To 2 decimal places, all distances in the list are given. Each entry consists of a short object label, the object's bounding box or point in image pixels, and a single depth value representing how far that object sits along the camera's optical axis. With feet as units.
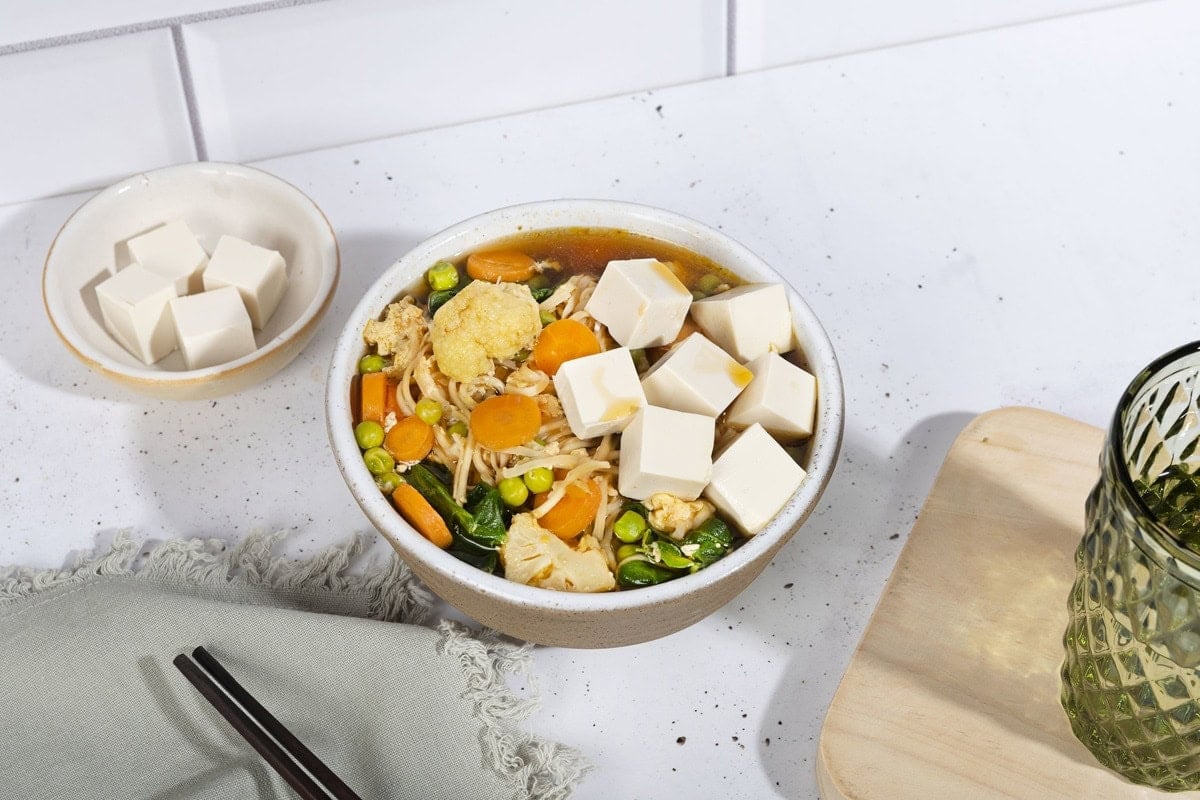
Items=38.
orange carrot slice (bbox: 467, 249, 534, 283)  2.77
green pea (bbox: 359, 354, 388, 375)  2.68
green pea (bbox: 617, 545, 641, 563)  2.58
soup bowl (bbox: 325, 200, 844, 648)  2.49
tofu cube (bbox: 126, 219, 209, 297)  2.95
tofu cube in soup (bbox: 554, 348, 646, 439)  2.60
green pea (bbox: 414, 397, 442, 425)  2.66
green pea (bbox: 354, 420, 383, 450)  2.62
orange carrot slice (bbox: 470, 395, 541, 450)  2.64
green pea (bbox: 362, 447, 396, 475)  2.62
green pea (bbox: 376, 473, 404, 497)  2.62
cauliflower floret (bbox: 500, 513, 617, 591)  2.55
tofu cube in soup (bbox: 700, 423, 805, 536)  2.55
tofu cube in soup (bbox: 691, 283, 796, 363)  2.66
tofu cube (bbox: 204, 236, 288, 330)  2.92
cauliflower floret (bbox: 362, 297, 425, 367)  2.69
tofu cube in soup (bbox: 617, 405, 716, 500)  2.55
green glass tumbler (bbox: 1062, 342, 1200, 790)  2.35
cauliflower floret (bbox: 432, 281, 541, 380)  2.66
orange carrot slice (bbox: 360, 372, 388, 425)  2.66
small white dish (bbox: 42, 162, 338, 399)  2.84
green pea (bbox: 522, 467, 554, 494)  2.61
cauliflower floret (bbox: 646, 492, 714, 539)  2.58
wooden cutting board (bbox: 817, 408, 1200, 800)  2.54
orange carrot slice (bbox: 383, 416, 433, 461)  2.64
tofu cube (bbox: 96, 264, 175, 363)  2.87
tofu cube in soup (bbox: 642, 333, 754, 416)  2.62
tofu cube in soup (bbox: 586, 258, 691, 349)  2.66
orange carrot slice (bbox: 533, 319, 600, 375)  2.69
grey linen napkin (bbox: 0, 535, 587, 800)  2.58
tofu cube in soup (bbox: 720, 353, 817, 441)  2.61
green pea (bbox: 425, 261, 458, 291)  2.74
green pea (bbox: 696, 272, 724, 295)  2.76
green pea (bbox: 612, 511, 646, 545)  2.58
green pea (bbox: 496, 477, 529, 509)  2.60
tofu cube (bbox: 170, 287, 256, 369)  2.88
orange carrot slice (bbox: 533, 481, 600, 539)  2.60
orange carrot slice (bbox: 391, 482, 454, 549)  2.58
